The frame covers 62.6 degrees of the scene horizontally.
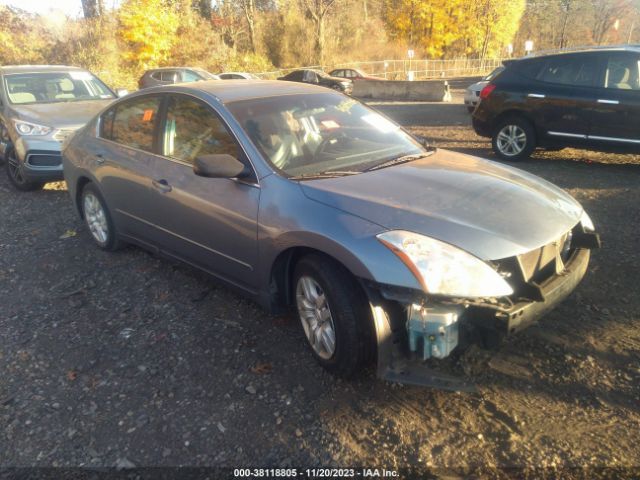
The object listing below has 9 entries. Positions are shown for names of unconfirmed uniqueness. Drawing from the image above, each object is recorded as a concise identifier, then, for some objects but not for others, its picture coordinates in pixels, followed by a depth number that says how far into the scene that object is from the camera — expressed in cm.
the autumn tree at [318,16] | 3866
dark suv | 756
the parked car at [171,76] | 1958
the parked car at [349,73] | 2936
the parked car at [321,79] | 2705
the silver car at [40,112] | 743
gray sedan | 267
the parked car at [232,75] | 2323
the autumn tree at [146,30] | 2755
